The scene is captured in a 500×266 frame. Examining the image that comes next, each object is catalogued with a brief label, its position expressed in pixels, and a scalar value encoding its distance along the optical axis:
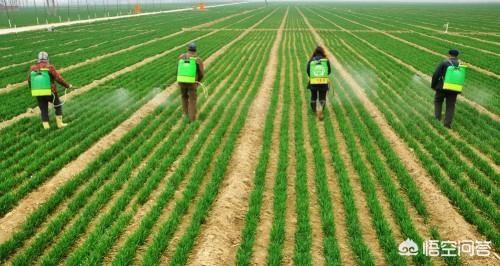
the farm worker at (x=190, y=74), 11.05
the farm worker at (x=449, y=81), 10.45
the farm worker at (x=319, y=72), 11.54
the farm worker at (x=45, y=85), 10.09
